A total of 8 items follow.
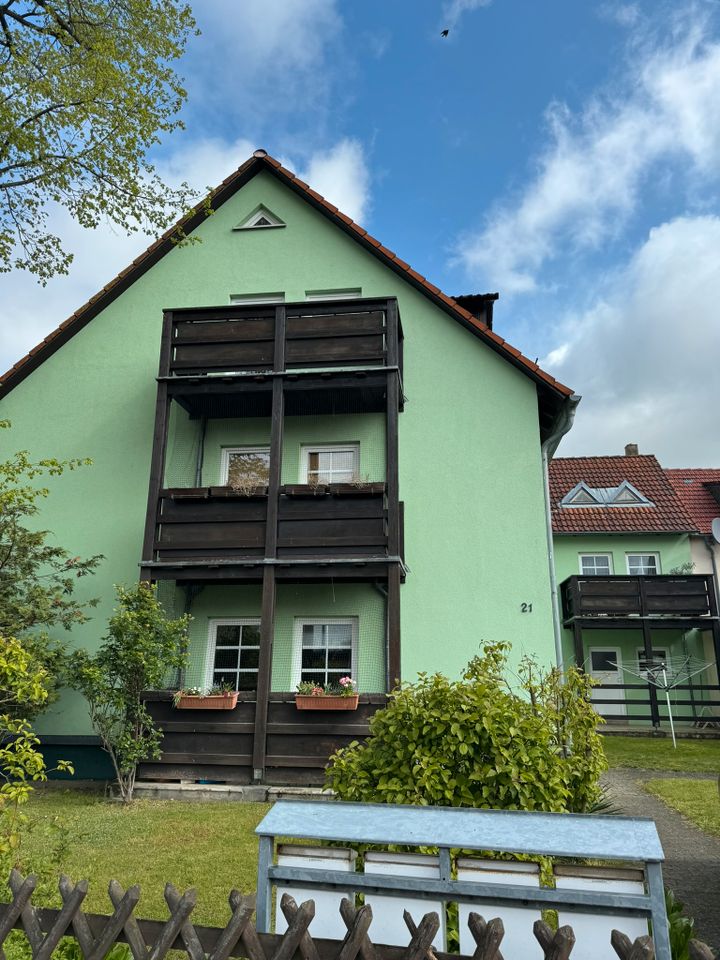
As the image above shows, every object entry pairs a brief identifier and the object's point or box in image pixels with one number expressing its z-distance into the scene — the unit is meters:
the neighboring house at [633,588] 20.59
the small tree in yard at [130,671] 10.06
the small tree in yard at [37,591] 10.72
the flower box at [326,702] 10.34
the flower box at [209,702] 10.52
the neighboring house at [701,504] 23.19
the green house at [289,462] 11.24
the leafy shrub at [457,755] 4.42
